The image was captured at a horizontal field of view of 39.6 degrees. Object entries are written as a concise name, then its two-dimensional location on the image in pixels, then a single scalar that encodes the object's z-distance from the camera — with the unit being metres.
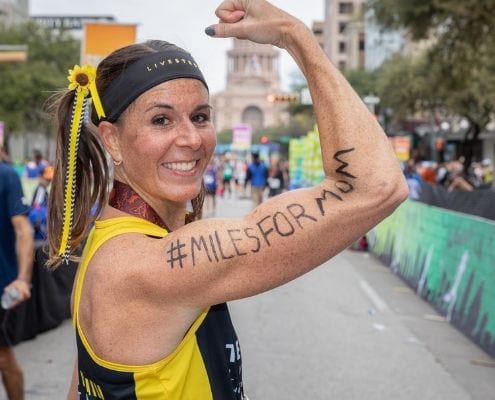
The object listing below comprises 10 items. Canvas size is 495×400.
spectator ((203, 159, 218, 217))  20.14
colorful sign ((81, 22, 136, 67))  10.19
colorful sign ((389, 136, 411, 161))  23.39
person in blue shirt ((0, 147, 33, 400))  4.06
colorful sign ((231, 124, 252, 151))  37.44
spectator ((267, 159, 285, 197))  23.18
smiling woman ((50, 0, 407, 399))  1.46
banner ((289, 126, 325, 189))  20.78
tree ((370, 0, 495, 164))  15.57
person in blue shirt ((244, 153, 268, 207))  20.45
